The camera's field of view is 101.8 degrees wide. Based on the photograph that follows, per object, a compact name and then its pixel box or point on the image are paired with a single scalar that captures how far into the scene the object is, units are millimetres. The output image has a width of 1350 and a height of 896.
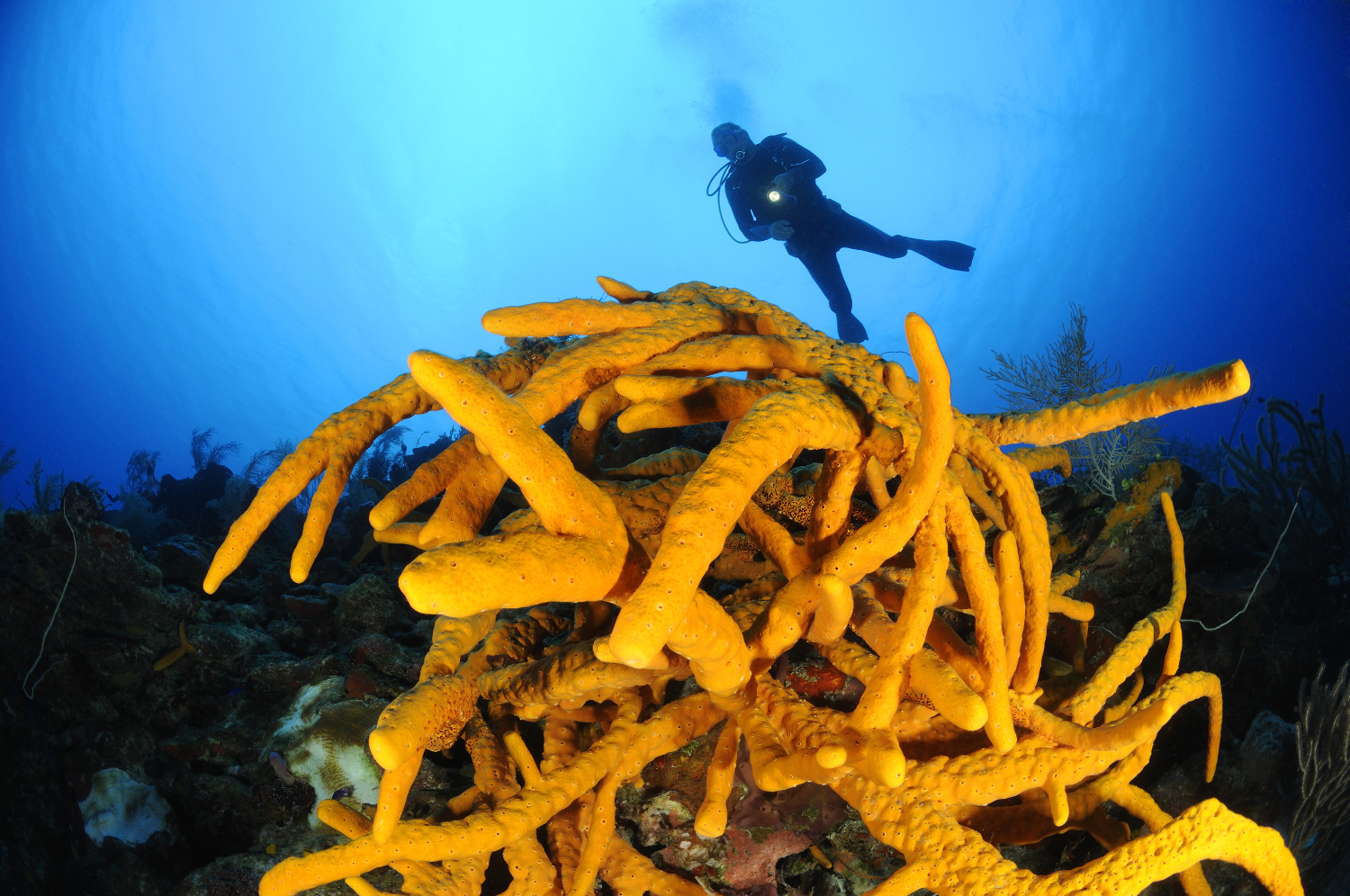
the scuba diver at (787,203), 8734
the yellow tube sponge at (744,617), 1018
